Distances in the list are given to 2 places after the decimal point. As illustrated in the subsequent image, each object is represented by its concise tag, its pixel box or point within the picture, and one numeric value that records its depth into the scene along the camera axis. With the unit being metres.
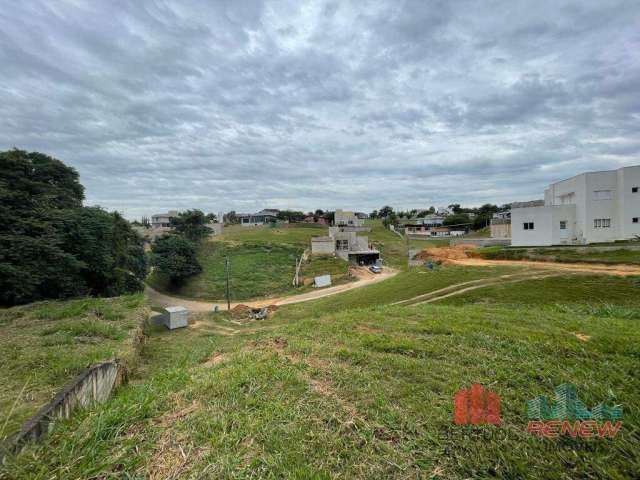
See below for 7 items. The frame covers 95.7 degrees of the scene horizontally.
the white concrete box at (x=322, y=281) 30.15
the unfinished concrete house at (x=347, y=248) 40.25
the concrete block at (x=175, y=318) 18.38
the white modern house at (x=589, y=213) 21.66
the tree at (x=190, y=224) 44.38
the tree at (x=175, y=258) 31.97
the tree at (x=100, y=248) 19.38
